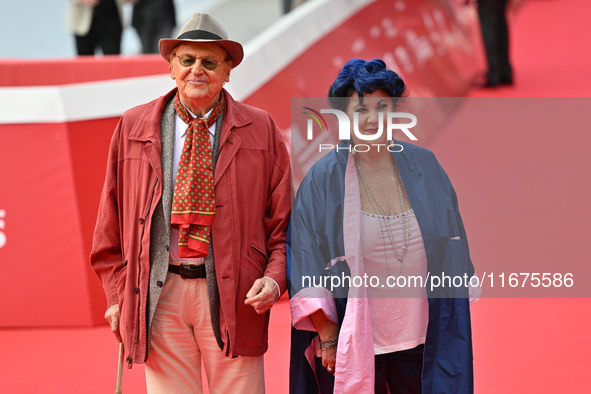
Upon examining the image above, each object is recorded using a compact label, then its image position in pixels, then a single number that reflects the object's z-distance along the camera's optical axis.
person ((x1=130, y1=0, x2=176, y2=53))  17.03
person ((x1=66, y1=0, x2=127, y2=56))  15.90
